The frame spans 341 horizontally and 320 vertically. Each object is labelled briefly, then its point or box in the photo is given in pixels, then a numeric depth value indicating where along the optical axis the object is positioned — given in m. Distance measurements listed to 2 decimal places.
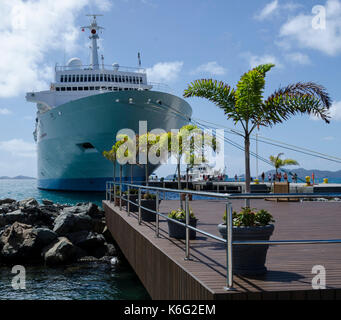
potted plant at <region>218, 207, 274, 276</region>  3.96
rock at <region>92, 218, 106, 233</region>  15.01
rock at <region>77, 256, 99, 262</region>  11.44
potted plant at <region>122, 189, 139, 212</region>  11.90
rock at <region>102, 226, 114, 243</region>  14.61
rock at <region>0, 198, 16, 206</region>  24.05
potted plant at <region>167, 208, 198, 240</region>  6.35
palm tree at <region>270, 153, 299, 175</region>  39.44
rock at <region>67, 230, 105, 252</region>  12.52
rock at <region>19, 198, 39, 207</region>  20.77
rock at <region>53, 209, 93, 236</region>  13.33
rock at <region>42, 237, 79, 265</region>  11.09
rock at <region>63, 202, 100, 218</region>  16.44
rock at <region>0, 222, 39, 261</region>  11.38
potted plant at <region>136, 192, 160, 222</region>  9.14
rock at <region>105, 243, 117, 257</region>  12.22
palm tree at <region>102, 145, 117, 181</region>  20.39
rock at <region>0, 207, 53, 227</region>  14.75
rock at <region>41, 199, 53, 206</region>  25.13
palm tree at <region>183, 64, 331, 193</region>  7.38
